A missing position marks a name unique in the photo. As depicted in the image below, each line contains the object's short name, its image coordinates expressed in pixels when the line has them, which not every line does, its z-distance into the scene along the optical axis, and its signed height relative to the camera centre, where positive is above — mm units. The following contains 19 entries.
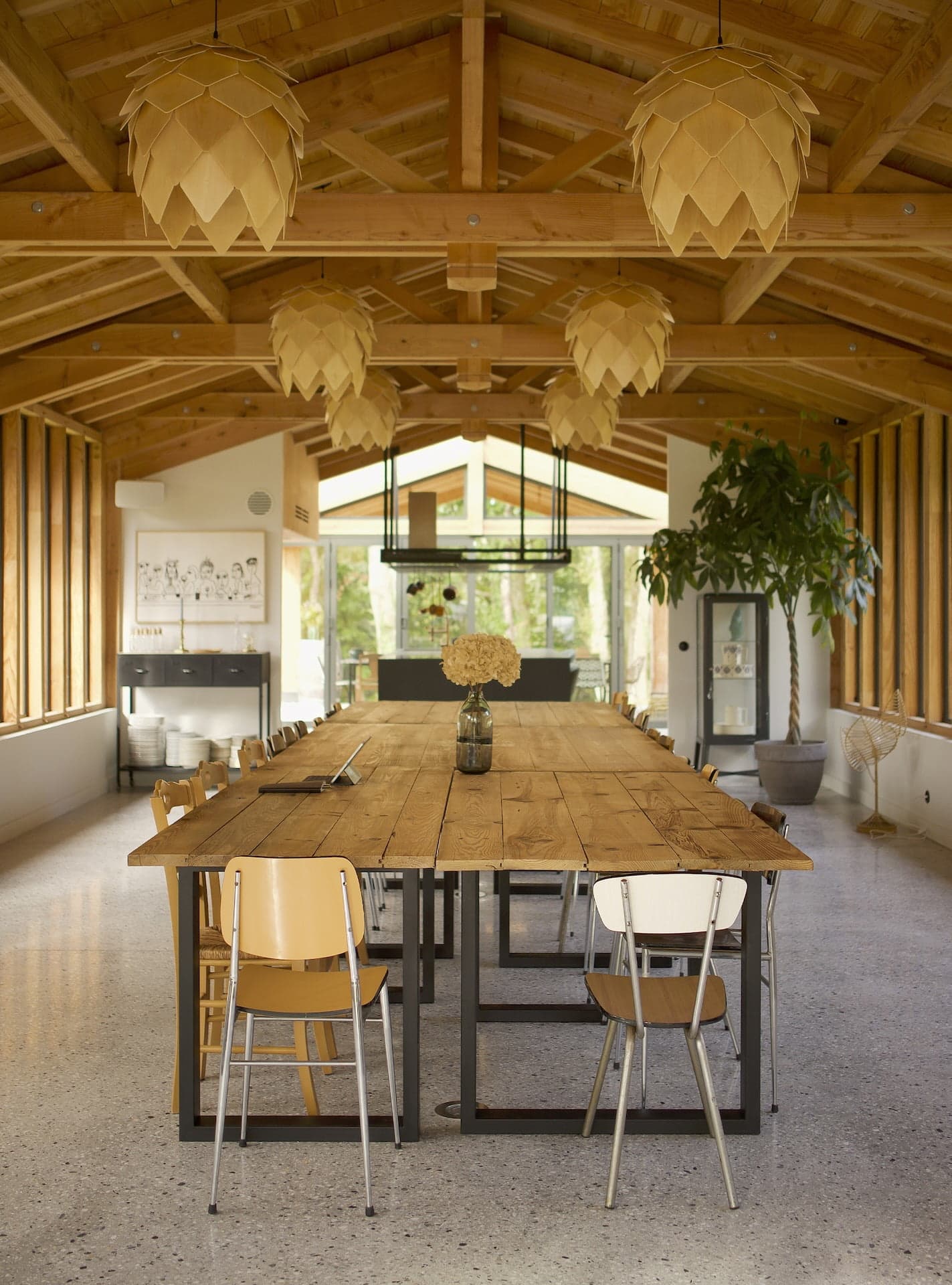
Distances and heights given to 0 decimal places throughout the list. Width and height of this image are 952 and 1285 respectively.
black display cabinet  10000 -311
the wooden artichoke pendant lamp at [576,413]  5160 +983
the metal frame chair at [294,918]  2789 -687
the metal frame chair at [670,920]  2779 -684
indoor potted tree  8383 +638
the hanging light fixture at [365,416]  5246 +980
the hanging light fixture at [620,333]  3717 +964
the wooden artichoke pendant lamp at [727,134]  2143 +928
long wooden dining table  2982 -559
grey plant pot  8688 -1007
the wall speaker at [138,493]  9570 +1141
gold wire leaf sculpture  7678 -734
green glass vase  4379 -391
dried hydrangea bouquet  4348 -156
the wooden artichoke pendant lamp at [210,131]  2123 +923
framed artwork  10148 +486
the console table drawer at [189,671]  9648 -324
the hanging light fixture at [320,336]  3756 +961
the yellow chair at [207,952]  3279 -926
